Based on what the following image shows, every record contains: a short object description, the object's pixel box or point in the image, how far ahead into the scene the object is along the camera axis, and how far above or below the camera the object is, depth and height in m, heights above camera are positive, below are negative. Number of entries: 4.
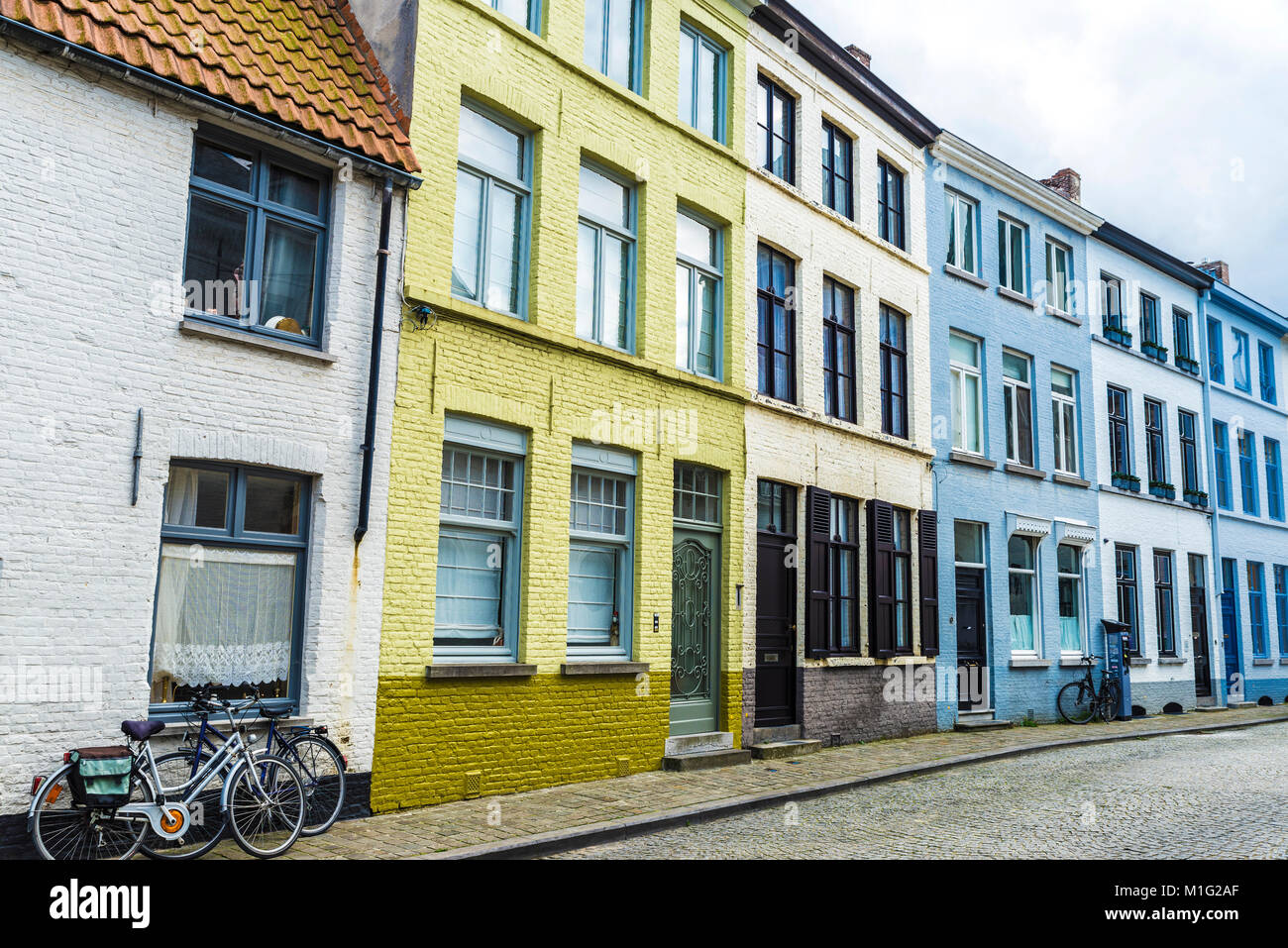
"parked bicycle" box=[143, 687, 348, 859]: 7.59 -1.03
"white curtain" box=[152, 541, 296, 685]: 8.19 +0.08
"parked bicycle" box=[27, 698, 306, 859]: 6.74 -1.18
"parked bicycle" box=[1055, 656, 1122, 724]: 19.45 -0.98
